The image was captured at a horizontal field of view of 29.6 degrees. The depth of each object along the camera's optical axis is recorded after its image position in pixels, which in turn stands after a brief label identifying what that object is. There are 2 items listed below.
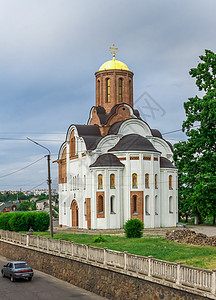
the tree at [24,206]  109.23
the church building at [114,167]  39.03
